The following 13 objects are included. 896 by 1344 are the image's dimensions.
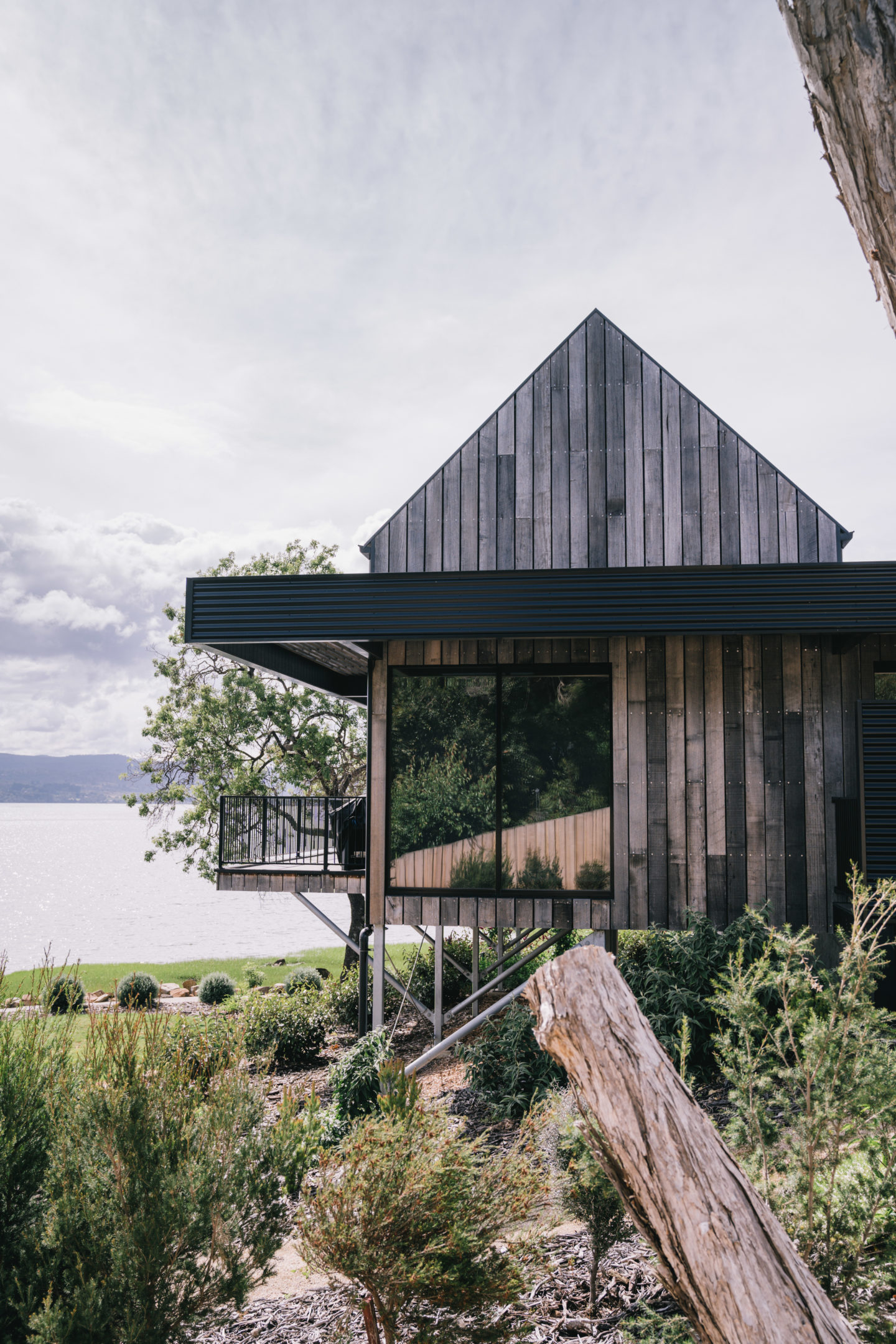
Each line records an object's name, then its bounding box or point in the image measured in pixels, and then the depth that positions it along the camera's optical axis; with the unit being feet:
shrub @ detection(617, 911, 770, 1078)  22.50
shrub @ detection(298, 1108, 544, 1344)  10.30
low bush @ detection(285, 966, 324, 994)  46.55
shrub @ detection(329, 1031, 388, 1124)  23.18
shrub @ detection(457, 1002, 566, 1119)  23.63
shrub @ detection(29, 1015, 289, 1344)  10.64
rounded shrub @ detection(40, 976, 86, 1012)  46.83
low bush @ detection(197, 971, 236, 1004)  54.19
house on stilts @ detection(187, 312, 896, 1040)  25.30
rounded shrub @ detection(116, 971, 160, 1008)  52.16
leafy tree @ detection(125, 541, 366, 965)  55.36
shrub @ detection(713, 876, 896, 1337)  10.02
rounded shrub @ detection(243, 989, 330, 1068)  35.60
